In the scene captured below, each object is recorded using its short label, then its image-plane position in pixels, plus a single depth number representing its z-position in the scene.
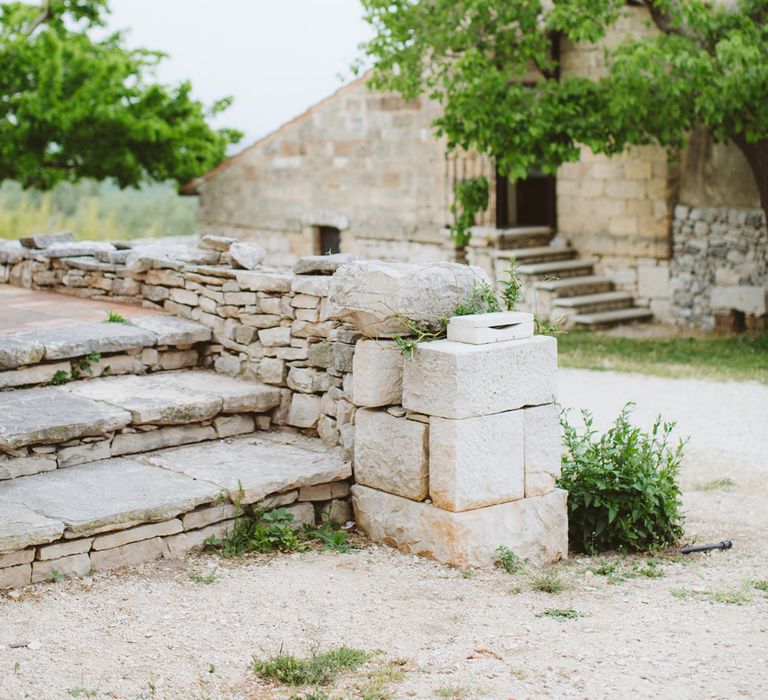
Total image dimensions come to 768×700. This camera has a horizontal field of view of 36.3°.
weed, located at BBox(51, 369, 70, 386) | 6.55
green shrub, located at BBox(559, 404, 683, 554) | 6.05
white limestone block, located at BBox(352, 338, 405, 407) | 5.77
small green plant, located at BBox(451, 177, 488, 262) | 14.38
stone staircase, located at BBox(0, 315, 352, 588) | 5.14
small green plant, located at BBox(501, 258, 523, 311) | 5.88
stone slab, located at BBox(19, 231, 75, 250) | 8.87
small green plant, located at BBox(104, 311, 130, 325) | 7.19
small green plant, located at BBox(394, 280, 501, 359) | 5.61
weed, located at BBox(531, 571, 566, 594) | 5.32
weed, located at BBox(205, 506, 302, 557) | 5.56
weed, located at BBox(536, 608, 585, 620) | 4.96
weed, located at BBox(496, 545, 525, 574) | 5.60
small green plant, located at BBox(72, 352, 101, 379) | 6.67
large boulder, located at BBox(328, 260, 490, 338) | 5.64
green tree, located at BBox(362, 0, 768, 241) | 11.53
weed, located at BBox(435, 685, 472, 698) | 4.16
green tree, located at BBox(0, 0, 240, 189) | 19.44
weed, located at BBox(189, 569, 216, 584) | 5.19
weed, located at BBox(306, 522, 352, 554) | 5.76
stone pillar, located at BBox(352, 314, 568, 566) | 5.47
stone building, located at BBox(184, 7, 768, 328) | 14.61
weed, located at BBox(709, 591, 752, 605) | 5.16
